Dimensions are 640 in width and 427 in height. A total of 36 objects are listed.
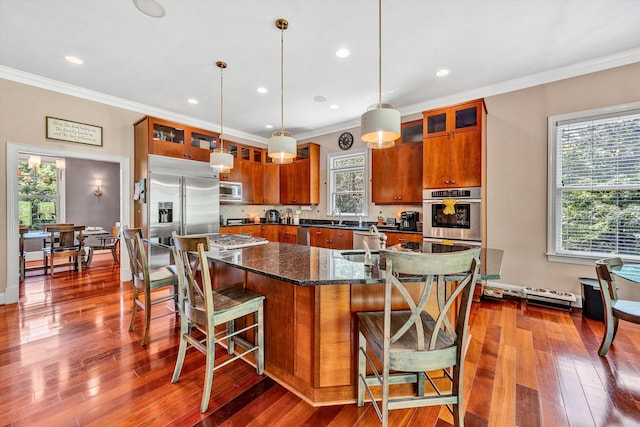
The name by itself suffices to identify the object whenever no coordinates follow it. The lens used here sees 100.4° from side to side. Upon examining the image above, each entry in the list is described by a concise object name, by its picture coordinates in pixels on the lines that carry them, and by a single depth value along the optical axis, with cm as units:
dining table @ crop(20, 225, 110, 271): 490
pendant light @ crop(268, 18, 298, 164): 245
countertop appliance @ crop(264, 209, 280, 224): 639
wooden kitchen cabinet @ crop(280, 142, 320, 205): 568
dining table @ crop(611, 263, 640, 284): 192
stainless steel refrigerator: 424
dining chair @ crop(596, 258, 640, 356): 217
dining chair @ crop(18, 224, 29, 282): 448
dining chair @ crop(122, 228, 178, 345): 245
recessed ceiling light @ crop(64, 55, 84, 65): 307
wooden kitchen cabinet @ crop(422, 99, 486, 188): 349
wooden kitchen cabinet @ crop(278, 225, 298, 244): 567
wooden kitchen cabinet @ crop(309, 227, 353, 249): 473
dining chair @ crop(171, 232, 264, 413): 167
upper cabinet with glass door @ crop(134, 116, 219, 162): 423
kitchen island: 167
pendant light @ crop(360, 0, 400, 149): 187
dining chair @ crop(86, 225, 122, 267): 549
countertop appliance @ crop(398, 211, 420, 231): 436
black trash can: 291
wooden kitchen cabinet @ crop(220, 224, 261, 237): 535
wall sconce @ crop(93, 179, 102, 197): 729
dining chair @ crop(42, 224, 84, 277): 471
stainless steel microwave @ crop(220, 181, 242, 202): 537
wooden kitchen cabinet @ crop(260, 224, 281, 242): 589
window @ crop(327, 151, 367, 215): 524
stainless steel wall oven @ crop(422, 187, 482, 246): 348
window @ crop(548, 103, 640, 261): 298
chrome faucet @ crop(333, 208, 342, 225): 556
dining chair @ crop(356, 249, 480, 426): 119
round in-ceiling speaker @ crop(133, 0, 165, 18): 223
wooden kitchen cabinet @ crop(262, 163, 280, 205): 611
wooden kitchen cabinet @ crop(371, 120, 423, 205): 426
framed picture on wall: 372
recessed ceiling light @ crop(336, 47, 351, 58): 290
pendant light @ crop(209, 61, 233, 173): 308
